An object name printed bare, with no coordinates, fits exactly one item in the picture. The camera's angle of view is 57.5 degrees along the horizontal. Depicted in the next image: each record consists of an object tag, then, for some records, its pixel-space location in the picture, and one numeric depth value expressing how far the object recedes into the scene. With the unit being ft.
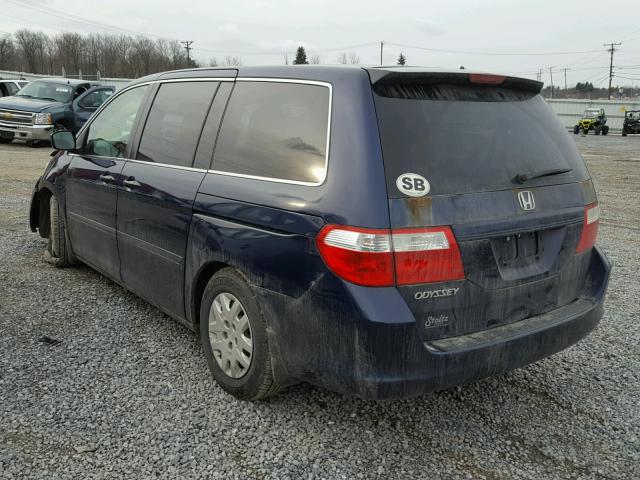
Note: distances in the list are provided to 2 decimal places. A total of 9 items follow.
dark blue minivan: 7.94
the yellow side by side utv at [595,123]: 133.18
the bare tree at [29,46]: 311.58
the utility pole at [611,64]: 284.82
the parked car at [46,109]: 51.03
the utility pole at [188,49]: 288.39
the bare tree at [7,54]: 280.51
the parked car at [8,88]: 66.90
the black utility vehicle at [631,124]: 128.16
